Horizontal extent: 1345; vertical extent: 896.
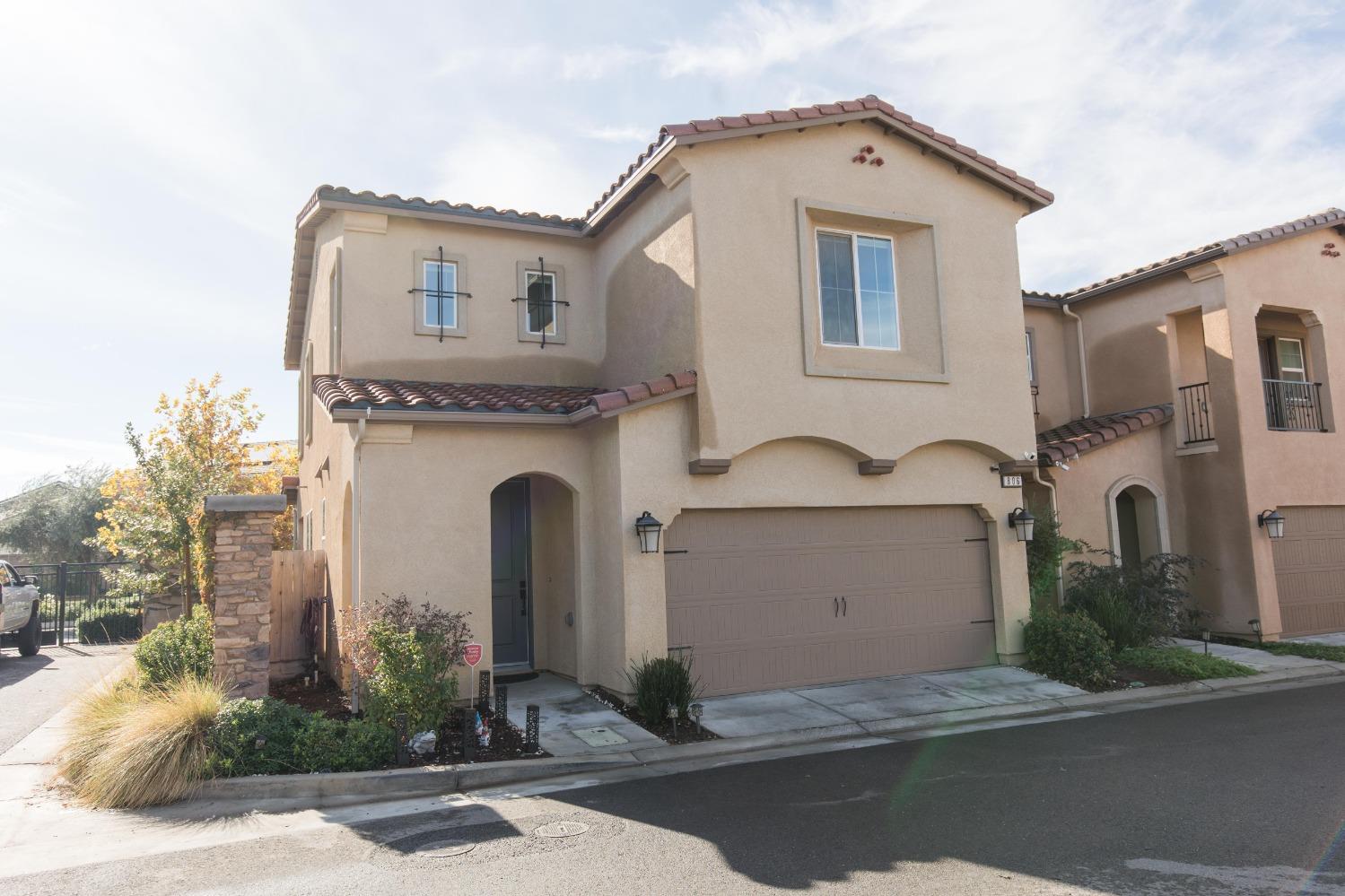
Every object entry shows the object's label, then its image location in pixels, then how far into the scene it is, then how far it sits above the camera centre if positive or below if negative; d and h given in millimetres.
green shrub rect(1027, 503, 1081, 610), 12922 -267
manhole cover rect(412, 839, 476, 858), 5953 -1945
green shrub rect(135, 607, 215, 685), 10450 -985
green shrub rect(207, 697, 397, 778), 7547 -1540
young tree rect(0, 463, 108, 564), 31484 +1680
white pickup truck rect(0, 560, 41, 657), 16016 -591
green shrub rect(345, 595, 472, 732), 8305 -966
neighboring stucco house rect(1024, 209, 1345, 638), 14516 +1705
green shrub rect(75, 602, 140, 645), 19484 -1120
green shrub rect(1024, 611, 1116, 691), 11336 -1515
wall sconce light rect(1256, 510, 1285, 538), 14320 +25
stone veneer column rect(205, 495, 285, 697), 8930 -219
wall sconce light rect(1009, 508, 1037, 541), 12375 +161
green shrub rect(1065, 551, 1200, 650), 12703 -986
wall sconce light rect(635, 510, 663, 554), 10039 +215
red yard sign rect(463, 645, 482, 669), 8484 -925
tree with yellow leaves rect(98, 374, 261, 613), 17078 +1770
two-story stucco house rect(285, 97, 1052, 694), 10344 +1701
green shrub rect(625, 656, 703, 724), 9227 -1437
